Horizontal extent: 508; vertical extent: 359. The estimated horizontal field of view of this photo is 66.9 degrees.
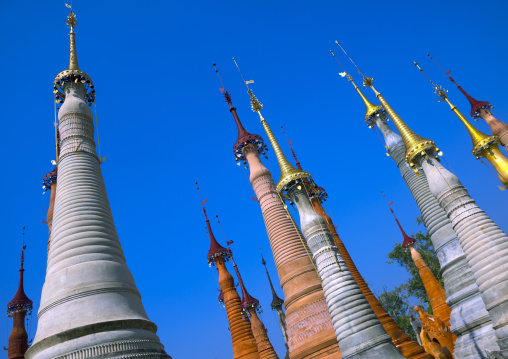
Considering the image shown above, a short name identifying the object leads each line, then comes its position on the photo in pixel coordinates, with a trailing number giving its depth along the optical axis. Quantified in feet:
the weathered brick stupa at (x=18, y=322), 78.84
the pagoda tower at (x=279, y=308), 125.49
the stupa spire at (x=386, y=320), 47.16
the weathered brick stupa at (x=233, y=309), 79.41
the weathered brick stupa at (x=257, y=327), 79.25
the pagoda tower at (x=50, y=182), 77.73
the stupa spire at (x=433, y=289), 83.35
